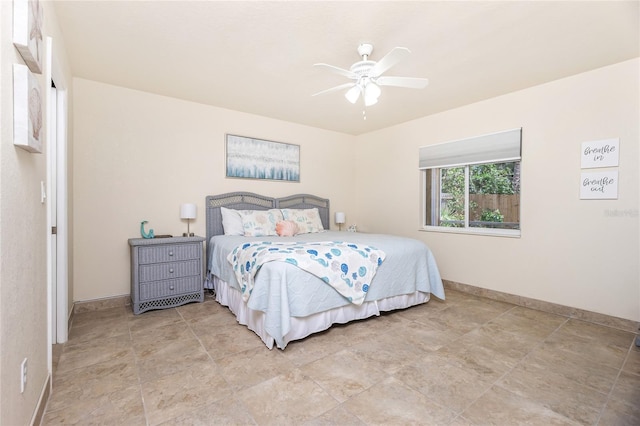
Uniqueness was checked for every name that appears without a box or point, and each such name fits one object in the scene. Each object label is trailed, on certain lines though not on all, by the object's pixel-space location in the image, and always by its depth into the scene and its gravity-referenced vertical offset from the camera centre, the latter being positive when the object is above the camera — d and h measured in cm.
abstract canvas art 424 +73
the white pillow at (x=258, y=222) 390 -18
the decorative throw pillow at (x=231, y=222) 391 -18
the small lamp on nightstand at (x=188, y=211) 363 -3
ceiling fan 234 +108
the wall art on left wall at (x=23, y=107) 117 +40
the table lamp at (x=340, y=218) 509 -15
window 364 +34
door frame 238 -4
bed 238 -68
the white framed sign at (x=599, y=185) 285 +24
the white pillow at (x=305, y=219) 434 -15
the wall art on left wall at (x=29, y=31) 117 +73
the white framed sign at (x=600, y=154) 283 +55
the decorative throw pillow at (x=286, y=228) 395 -25
